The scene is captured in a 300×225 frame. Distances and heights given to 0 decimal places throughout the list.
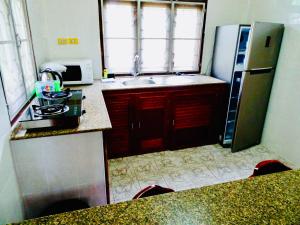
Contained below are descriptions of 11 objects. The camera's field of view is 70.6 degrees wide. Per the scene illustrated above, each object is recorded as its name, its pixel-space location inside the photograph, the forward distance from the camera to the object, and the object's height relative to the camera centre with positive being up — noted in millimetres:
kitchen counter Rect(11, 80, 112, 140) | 1412 -575
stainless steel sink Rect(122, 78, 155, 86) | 2965 -520
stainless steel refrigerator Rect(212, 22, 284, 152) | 2625 -332
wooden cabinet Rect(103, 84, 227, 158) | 2629 -935
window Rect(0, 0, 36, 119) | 1472 -114
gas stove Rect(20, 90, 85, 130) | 1411 -485
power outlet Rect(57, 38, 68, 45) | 2740 +7
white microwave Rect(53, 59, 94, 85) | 2557 -350
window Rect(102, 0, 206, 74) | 2916 +127
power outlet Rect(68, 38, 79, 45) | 2786 +10
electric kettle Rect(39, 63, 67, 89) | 2095 -296
